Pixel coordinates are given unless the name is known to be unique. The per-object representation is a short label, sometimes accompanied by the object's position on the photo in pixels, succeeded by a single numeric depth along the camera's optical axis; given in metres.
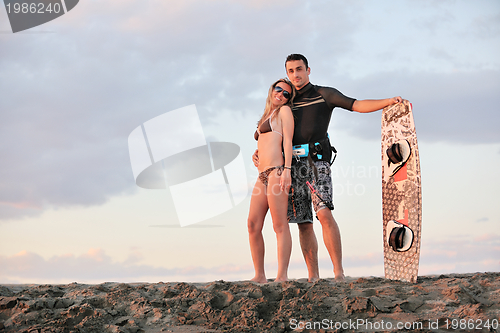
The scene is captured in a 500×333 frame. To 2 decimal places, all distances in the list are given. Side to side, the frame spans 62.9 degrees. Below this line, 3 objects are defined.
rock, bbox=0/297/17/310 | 3.79
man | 5.16
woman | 4.87
